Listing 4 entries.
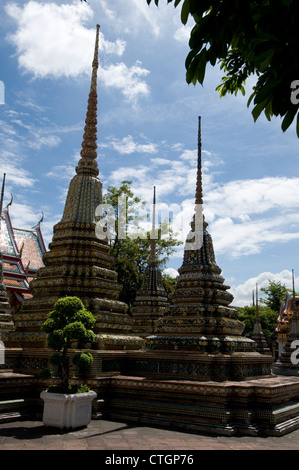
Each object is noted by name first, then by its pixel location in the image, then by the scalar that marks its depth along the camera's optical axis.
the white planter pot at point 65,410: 7.84
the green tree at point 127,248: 27.78
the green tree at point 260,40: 2.89
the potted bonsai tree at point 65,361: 7.88
